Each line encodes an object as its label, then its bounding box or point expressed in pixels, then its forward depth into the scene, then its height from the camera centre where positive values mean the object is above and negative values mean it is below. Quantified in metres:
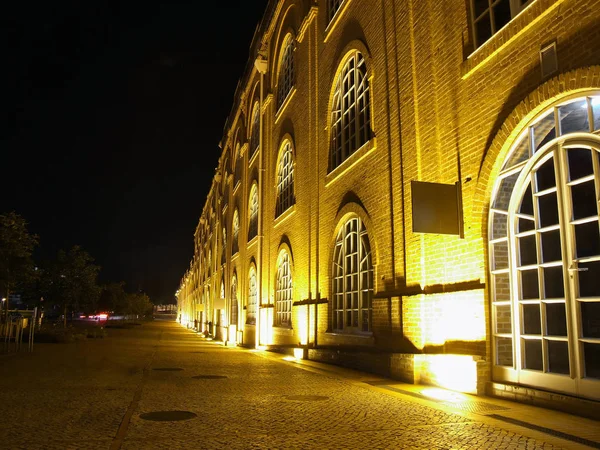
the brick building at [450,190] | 6.55 +1.95
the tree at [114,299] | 68.44 +1.18
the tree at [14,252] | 20.75 +2.16
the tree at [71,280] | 32.69 +1.75
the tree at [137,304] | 71.69 +0.61
